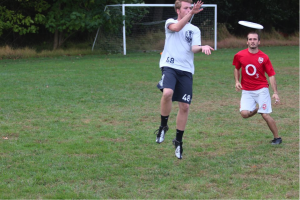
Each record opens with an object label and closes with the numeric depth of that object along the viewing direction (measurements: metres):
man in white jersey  10.29
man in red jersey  11.78
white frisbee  11.16
